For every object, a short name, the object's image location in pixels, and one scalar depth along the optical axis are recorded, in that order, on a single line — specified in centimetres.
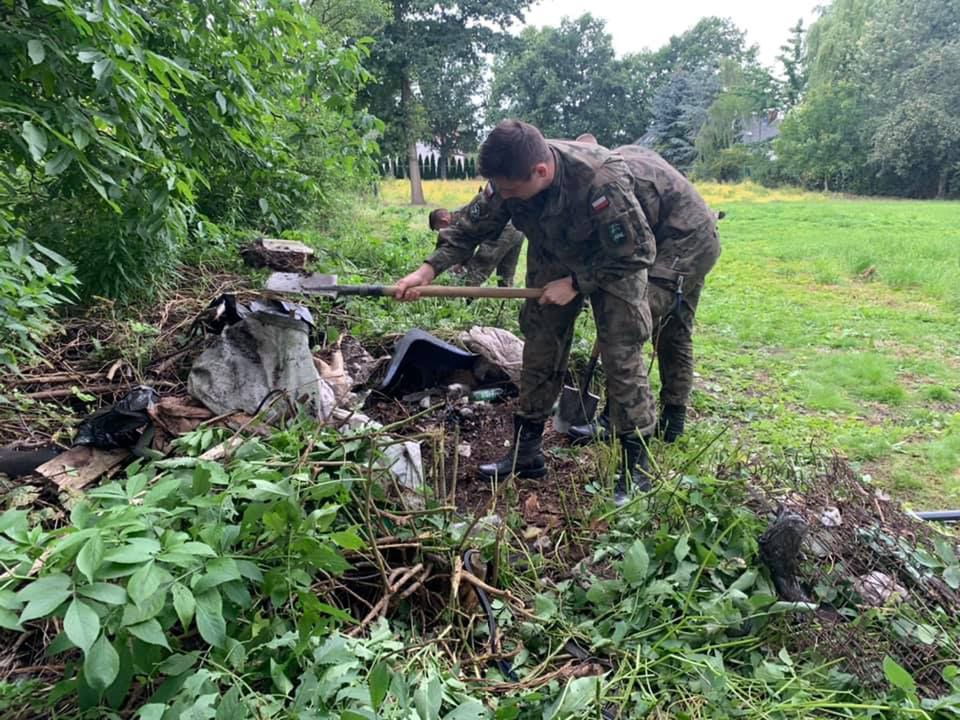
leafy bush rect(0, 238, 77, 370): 231
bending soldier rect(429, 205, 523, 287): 527
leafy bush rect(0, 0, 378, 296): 225
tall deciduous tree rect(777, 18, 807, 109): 4462
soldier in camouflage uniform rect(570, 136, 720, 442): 320
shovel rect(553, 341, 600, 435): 352
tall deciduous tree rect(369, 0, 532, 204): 2283
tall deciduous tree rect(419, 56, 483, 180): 2364
